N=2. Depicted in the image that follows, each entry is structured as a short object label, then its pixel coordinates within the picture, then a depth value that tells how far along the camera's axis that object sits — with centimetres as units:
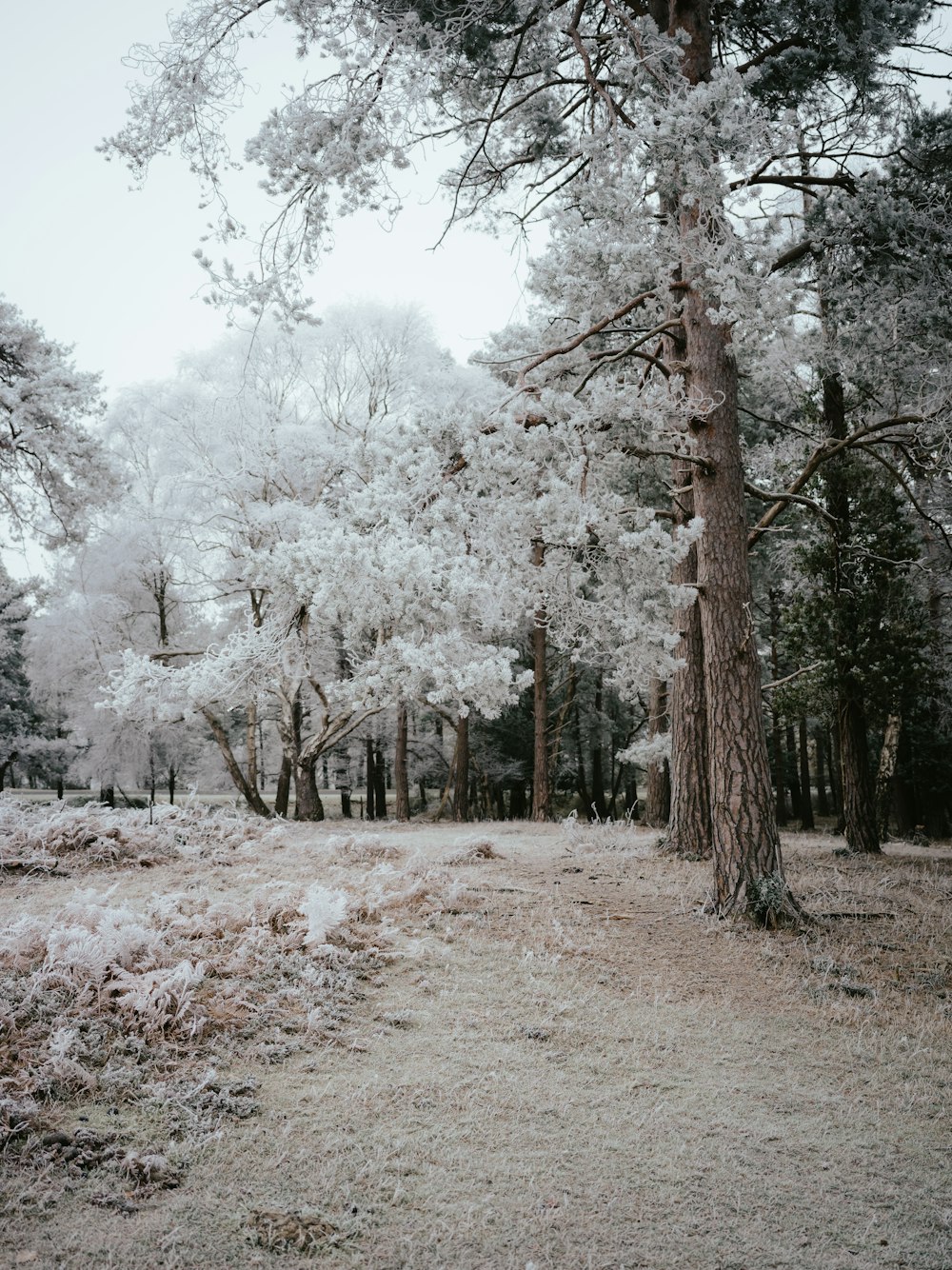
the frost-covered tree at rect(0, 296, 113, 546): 1148
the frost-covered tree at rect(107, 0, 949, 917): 668
